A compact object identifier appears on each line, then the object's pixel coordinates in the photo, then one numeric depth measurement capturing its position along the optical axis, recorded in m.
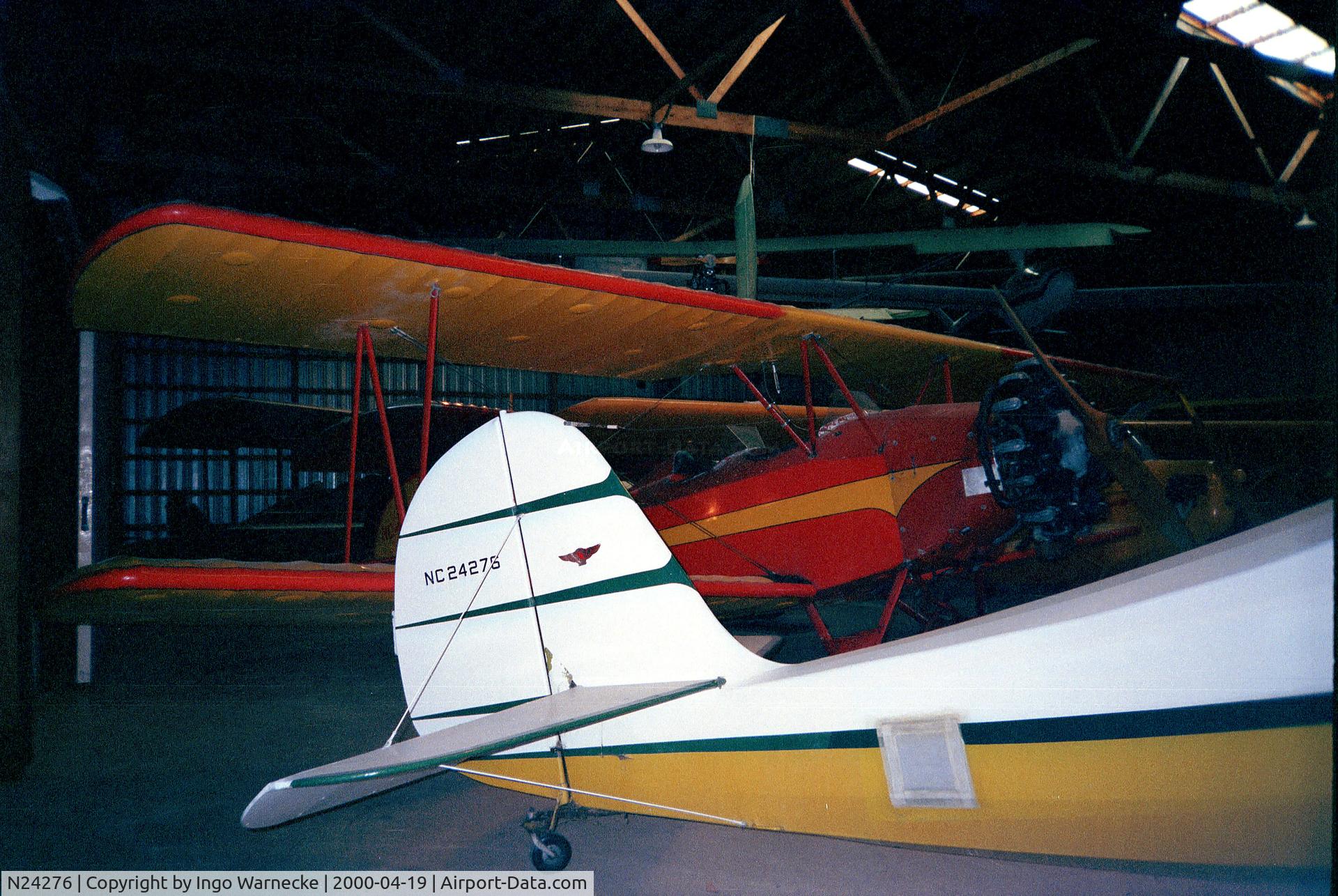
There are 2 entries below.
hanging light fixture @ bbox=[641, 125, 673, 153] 7.41
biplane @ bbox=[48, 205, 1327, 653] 2.93
